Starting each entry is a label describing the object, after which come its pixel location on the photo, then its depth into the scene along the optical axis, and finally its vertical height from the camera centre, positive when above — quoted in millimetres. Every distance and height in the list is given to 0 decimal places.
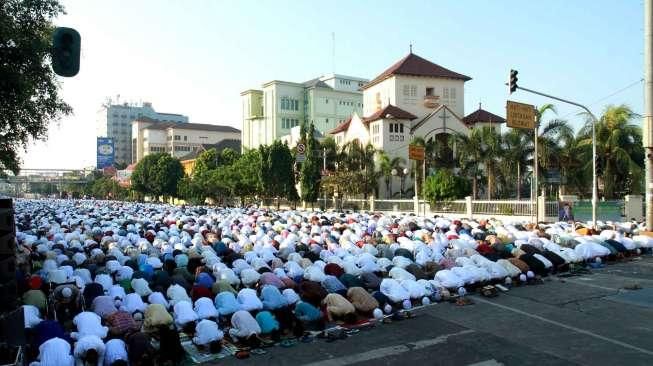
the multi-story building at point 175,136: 136875 +14978
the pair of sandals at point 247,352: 10508 -3014
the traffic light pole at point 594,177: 24194 +762
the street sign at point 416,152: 34806 +2631
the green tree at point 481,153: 37500 +2858
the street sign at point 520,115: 24125 +3494
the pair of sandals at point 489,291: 15078 -2642
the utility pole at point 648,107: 23984 +3701
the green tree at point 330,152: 51781 +3958
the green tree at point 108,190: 112750 +1300
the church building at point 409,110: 53062 +8647
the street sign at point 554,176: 28855 +911
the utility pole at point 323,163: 48859 +2819
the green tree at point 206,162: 78438 +4729
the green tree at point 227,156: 77500 +5450
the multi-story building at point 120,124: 163000 +21282
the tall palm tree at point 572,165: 35344 +1828
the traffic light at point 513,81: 21719 +4393
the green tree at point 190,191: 73312 +620
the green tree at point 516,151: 36062 +2772
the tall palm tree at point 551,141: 33938 +3289
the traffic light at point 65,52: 6559 +1696
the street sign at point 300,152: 46219 +3537
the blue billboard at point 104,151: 76750 +6176
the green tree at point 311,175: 51188 +1829
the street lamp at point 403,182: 51031 +1156
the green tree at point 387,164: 48219 +2633
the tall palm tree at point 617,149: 34188 +2719
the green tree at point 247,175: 58991 +2170
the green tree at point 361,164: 48781 +2761
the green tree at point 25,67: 13156 +3216
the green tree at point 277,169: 54875 +2558
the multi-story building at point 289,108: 91812 +15016
